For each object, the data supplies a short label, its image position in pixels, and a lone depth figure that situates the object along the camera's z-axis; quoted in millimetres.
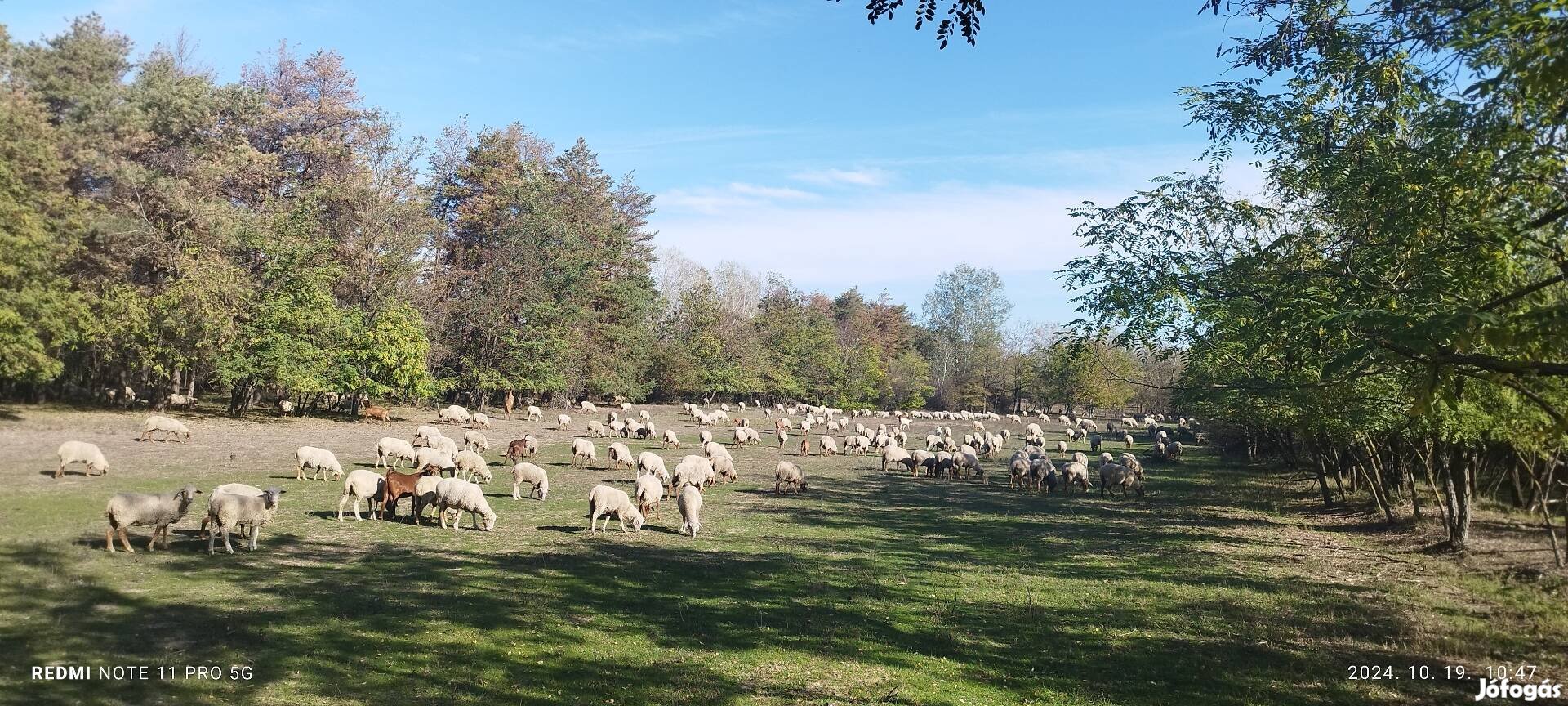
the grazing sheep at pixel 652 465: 26844
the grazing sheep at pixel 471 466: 25078
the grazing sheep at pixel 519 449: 31328
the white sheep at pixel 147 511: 13531
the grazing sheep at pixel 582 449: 32406
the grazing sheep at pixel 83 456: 21250
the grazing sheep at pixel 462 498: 18125
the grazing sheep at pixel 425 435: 31359
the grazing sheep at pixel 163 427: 29750
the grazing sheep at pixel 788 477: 28530
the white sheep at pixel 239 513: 14367
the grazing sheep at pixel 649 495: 21141
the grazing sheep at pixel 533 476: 23500
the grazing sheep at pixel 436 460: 23969
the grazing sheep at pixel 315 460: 24047
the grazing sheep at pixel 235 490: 14761
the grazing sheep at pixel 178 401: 40500
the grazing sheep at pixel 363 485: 18797
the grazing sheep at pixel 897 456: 39969
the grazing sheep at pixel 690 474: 26688
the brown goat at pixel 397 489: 18891
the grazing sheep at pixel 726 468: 30422
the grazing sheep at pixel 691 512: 19281
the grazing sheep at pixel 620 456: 31734
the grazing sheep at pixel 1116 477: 32125
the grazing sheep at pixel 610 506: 18859
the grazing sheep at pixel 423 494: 18734
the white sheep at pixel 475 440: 32844
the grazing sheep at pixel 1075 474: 33094
